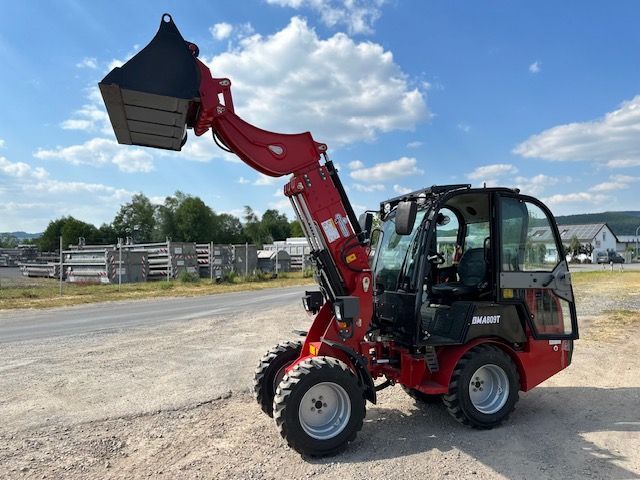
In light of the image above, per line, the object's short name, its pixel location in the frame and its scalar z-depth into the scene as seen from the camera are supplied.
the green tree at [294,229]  108.54
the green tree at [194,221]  86.06
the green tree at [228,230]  90.38
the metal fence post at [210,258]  31.58
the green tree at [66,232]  78.96
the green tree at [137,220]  89.62
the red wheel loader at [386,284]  4.63
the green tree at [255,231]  97.79
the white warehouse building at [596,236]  85.75
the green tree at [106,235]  81.19
